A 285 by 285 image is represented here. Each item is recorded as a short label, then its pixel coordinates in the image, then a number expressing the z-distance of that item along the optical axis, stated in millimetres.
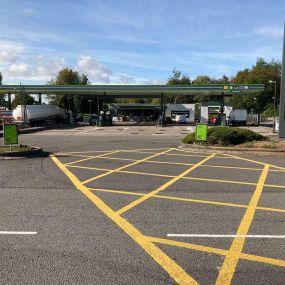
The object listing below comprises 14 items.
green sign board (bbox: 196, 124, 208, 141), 14887
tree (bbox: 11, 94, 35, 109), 70574
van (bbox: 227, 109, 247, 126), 43384
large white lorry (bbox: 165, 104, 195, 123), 51657
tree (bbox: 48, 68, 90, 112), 74082
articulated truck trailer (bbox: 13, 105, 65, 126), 39016
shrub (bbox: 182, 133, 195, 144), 15749
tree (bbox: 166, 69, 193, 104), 100334
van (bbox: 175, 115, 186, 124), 49339
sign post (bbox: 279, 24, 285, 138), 17646
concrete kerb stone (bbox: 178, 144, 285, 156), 13368
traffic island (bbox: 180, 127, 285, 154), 13668
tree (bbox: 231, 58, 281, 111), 69893
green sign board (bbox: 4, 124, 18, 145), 12772
